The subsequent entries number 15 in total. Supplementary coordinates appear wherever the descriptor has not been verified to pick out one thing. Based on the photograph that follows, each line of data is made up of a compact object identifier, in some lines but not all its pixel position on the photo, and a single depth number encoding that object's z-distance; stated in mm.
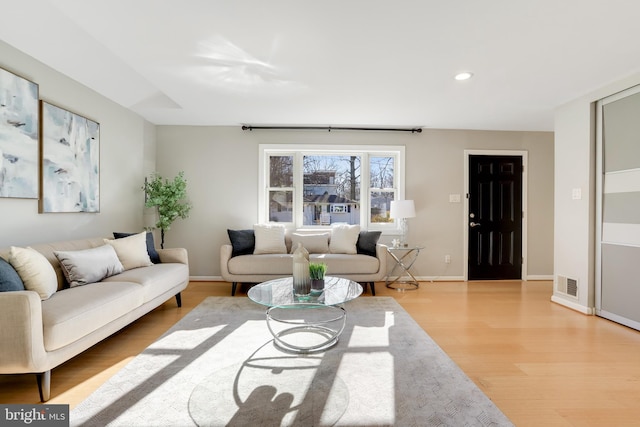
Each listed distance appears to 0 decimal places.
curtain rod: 4867
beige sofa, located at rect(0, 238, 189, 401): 1696
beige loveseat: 4086
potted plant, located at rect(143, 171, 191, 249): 4248
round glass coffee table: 2406
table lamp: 4574
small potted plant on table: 2682
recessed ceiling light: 3031
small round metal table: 4691
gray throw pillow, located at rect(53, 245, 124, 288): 2525
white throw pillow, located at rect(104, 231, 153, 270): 3178
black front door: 5074
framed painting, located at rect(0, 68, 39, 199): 2439
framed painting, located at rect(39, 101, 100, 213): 2854
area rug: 1652
